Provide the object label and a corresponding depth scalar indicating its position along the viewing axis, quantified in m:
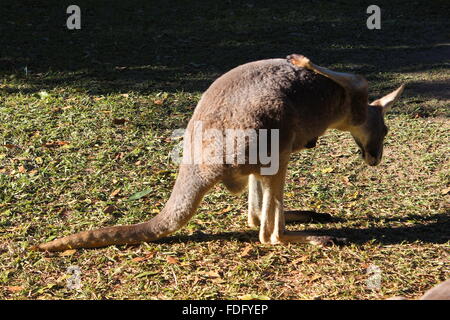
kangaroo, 6.19
